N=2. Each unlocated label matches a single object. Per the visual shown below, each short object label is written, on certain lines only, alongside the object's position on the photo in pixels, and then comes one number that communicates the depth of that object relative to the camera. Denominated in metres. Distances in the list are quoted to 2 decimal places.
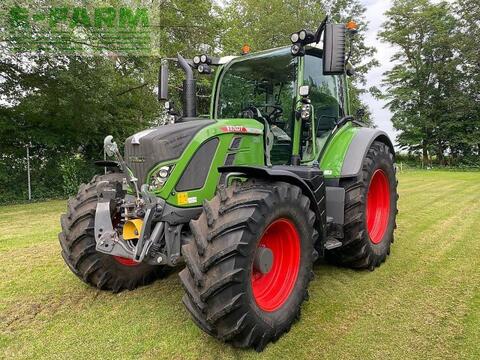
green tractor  2.53
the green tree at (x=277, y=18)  23.69
